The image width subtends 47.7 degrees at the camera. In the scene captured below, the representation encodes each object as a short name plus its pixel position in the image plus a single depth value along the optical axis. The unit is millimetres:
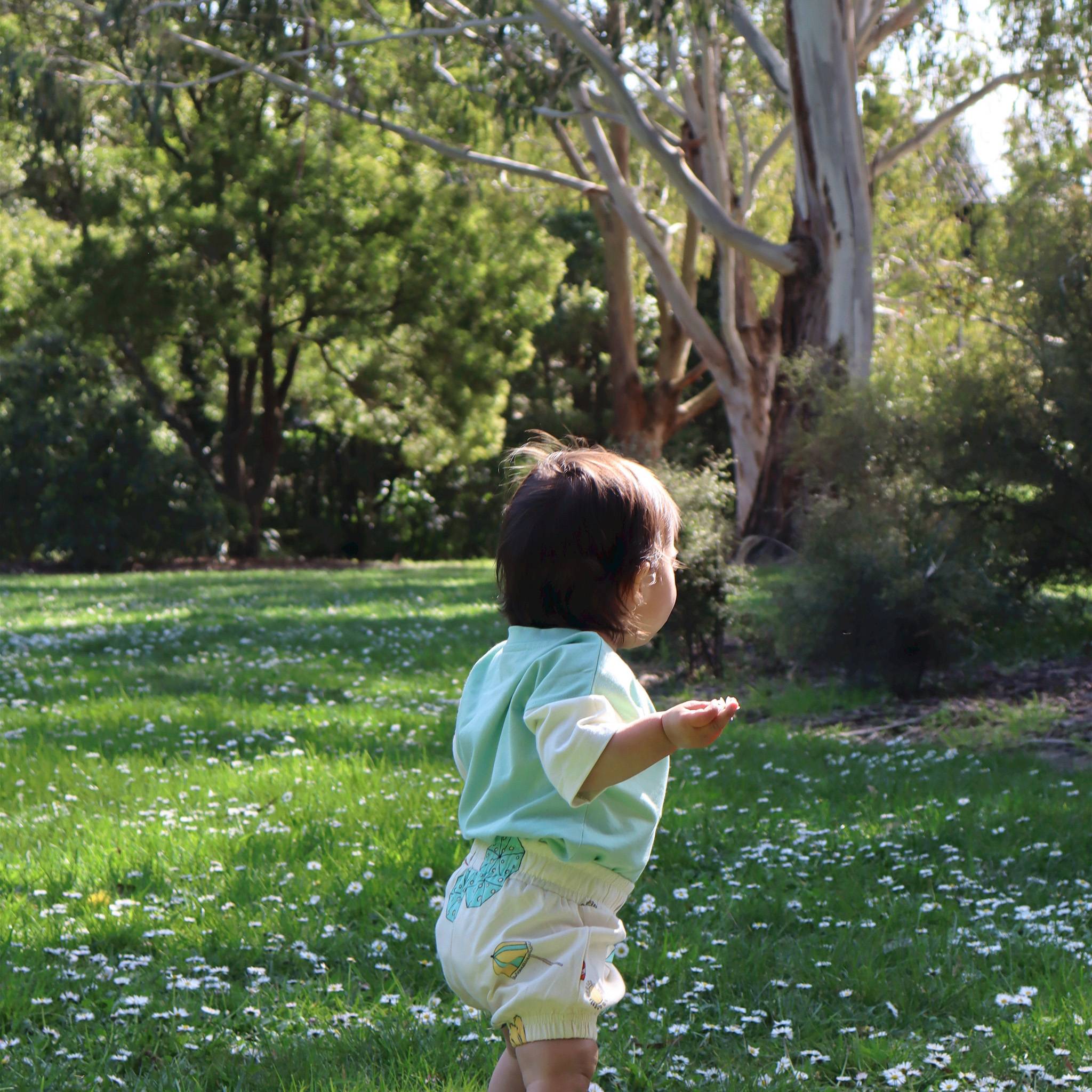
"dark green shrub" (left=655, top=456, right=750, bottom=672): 8617
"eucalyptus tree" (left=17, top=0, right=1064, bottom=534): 12219
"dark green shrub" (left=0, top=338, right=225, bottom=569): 21219
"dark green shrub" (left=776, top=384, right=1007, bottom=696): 7895
